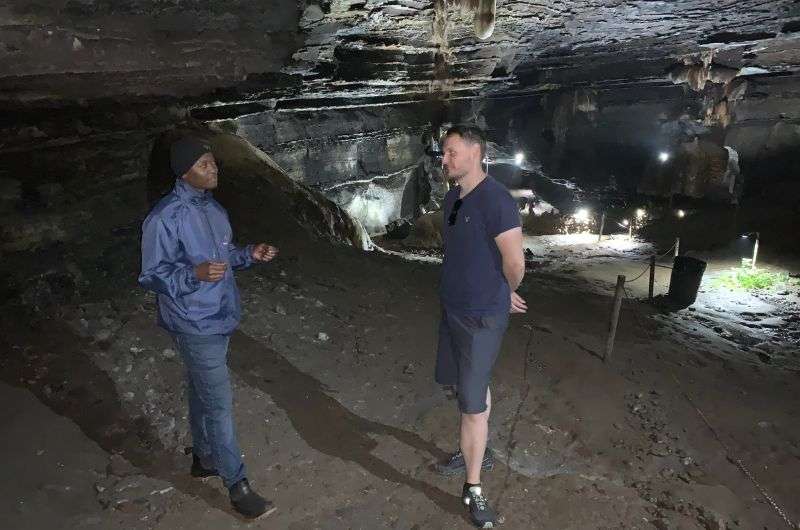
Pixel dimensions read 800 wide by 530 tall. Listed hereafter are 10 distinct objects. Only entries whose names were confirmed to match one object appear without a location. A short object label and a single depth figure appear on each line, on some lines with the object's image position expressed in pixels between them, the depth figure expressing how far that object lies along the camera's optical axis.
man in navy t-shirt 2.79
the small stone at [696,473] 3.47
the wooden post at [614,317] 5.27
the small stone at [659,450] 3.71
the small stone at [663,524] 3.00
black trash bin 8.97
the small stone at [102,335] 4.57
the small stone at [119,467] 3.27
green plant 11.48
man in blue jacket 2.64
